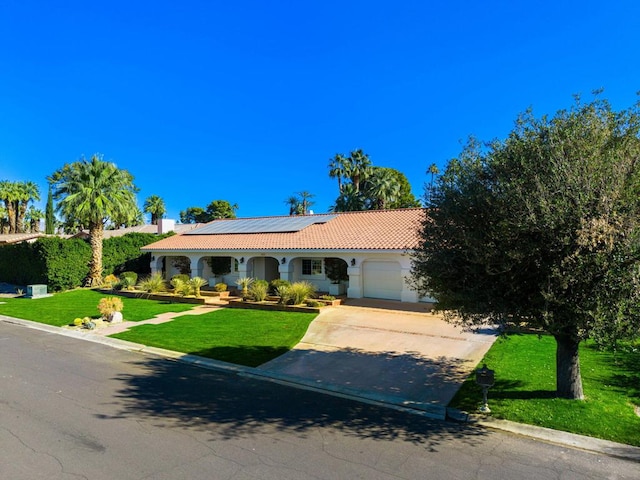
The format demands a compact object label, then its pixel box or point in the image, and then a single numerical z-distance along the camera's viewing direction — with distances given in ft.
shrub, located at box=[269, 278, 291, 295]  68.13
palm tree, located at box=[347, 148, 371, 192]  145.38
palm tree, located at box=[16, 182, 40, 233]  188.94
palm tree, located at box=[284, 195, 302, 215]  226.17
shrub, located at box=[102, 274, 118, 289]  86.20
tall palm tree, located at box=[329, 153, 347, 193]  146.82
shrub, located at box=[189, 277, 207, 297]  74.18
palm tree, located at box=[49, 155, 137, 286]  84.69
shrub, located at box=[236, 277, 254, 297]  71.05
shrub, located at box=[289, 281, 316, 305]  59.47
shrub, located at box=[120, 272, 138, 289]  83.46
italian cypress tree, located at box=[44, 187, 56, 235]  189.26
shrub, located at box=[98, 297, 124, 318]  51.39
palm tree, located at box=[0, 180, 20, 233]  183.01
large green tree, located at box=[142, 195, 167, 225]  219.20
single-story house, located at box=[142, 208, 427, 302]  64.85
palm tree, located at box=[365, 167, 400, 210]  134.51
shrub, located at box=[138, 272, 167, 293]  77.71
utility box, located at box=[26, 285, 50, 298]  79.82
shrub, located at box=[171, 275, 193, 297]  73.15
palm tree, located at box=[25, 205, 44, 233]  213.87
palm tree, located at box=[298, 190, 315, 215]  223.92
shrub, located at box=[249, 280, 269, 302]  63.21
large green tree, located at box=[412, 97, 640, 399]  17.65
